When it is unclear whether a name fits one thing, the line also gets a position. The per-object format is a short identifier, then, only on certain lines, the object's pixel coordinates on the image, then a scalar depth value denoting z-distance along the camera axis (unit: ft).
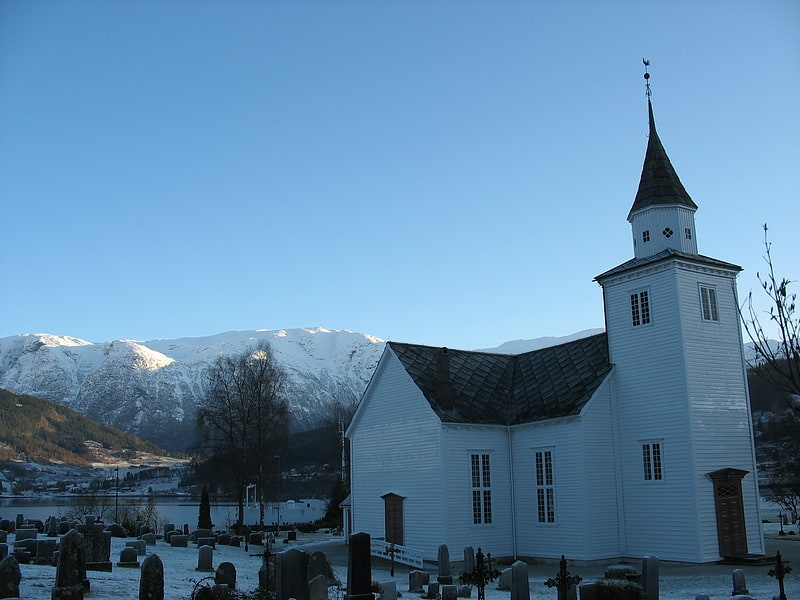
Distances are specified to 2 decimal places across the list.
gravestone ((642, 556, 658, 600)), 57.82
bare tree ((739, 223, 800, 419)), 36.91
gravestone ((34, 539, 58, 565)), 73.82
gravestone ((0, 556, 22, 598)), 48.67
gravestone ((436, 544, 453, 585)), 78.46
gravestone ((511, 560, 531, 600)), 56.80
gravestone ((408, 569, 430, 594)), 70.59
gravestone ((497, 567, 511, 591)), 70.03
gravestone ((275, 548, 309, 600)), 56.49
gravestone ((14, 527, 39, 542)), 99.30
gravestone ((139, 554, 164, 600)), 50.60
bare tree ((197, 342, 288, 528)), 164.04
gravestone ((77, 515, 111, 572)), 71.41
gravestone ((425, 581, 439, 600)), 64.88
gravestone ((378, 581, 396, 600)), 57.82
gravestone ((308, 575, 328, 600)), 53.31
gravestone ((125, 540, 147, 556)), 87.71
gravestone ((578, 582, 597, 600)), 53.62
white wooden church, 85.92
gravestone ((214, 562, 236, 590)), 62.23
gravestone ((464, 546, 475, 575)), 81.87
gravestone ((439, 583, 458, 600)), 60.85
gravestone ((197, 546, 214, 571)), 78.84
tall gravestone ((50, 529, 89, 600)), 48.88
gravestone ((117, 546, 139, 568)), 75.31
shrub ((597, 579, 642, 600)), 54.60
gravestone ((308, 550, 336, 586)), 58.49
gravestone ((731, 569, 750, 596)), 61.00
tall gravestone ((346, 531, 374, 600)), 51.96
